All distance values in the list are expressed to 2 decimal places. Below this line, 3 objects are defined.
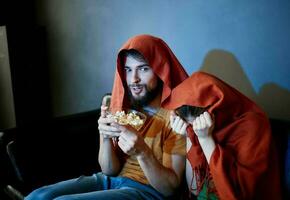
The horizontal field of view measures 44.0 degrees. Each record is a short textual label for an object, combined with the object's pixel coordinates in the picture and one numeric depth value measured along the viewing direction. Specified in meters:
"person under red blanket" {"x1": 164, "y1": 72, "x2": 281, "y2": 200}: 1.15
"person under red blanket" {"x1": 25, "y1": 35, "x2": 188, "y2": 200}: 1.35
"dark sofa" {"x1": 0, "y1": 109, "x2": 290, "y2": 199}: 1.76
